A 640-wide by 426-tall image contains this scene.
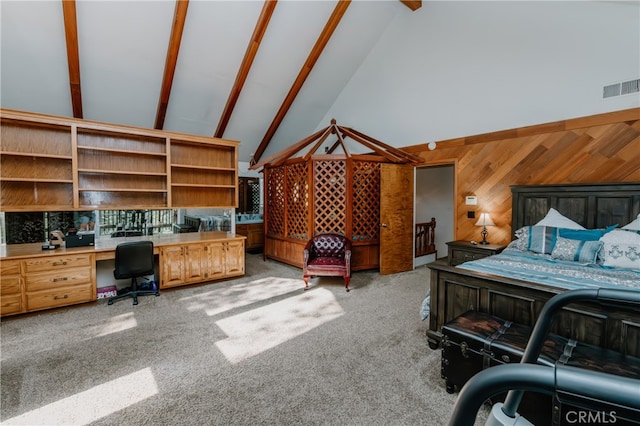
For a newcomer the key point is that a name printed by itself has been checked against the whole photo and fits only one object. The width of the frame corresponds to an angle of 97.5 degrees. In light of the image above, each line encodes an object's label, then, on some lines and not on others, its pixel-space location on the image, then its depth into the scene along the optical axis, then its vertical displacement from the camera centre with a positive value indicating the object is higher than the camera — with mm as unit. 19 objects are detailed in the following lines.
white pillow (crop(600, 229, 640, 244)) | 2816 -323
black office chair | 3604 -747
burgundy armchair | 4348 -890
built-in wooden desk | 3213 -827
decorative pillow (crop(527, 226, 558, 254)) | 3367 -406
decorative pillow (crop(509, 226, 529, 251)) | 3612 -452
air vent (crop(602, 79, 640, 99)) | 3367 +1443
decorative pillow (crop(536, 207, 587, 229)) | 3549 -198
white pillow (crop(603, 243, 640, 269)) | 2705 -487
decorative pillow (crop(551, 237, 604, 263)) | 2963 -483
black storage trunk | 1578 -916
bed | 1867 -628
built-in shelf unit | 3672 +601
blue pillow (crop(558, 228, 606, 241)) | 3175 -323
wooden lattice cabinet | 5270 +169
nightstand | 4227 -704
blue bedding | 2250 -605
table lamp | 4426 -258
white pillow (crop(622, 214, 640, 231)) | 3000 -214
